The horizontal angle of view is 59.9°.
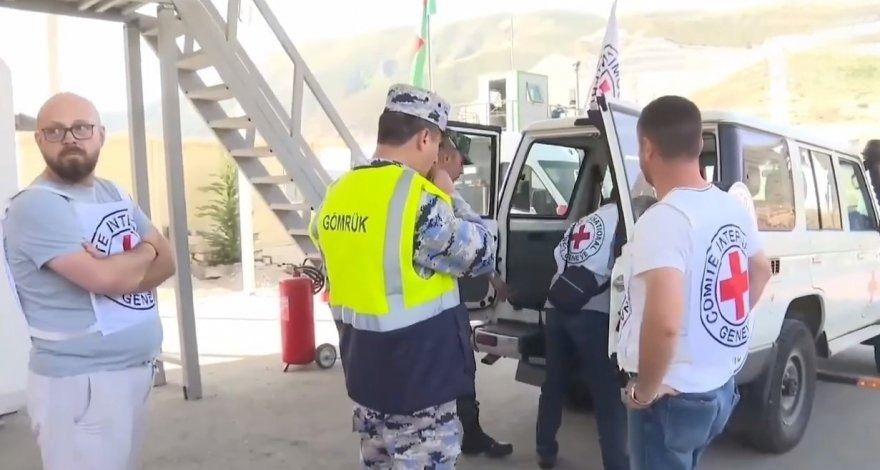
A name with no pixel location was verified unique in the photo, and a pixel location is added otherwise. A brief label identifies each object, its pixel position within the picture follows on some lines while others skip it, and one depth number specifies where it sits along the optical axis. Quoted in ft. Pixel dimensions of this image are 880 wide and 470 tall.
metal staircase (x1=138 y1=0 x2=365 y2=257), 19.13
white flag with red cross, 17.06
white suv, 12.64
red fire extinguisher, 21.65
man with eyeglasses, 7.72
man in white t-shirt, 6.63
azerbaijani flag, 45.62
